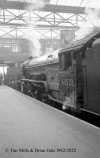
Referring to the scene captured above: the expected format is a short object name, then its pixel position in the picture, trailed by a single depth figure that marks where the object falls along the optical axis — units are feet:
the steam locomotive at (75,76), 17.95
